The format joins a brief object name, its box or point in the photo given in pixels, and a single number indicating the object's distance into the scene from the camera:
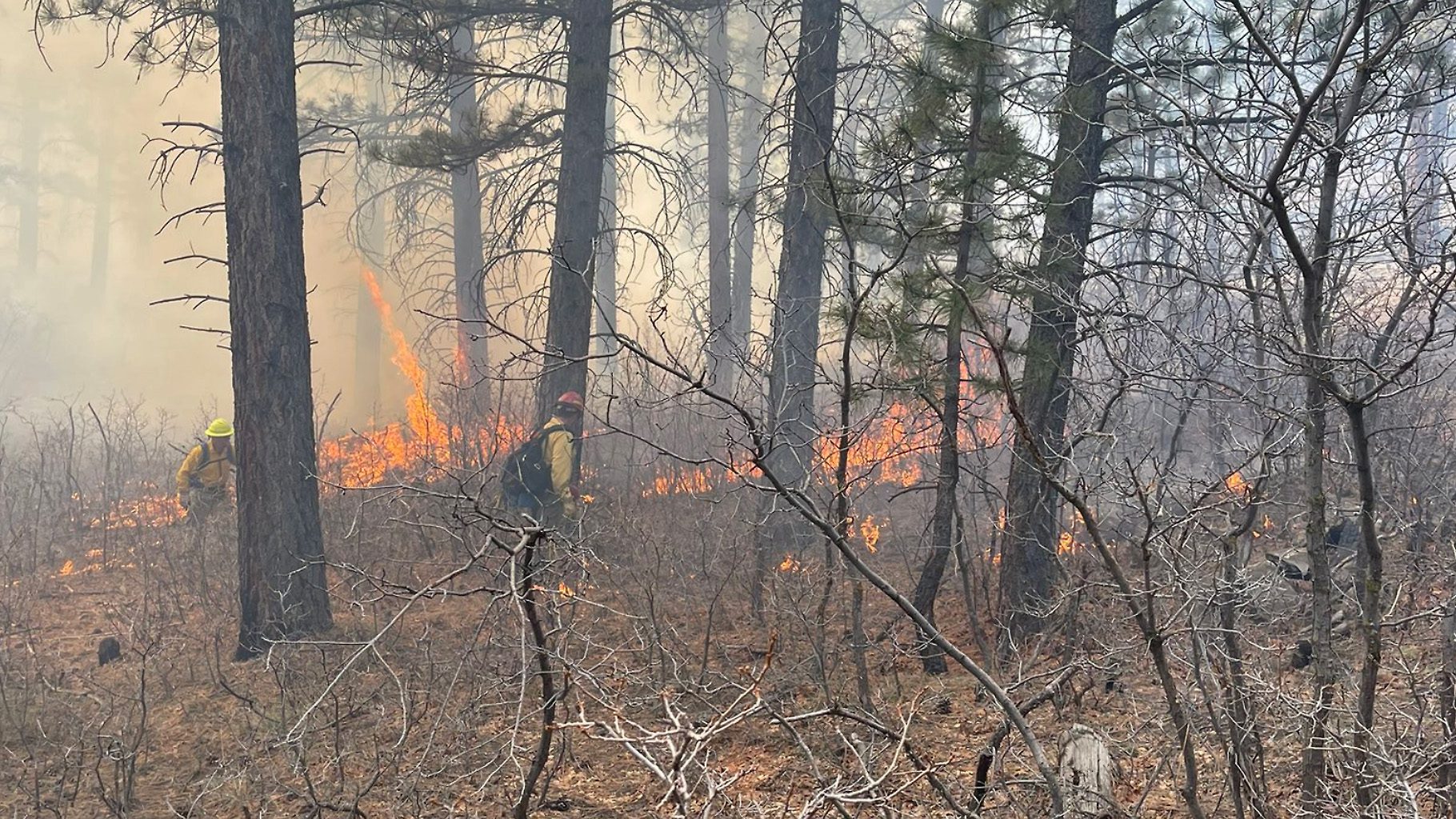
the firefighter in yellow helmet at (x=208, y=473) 11.36
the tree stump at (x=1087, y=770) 3.80
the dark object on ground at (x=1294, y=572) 7.57
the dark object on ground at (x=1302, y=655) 6.11
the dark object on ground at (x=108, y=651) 7.98
